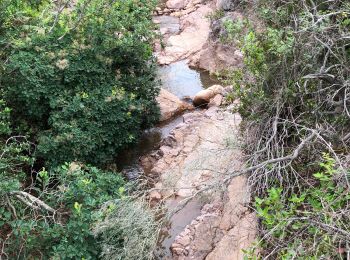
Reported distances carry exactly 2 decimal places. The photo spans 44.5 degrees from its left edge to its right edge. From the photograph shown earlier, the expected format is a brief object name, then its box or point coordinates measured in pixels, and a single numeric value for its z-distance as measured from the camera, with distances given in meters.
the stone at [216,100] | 11.91
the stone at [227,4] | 14.77
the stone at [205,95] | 12.47
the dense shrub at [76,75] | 7.93
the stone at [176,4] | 19.70
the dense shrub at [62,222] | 5.85
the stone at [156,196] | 8.10
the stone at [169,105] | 11.67
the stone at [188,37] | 15.50
